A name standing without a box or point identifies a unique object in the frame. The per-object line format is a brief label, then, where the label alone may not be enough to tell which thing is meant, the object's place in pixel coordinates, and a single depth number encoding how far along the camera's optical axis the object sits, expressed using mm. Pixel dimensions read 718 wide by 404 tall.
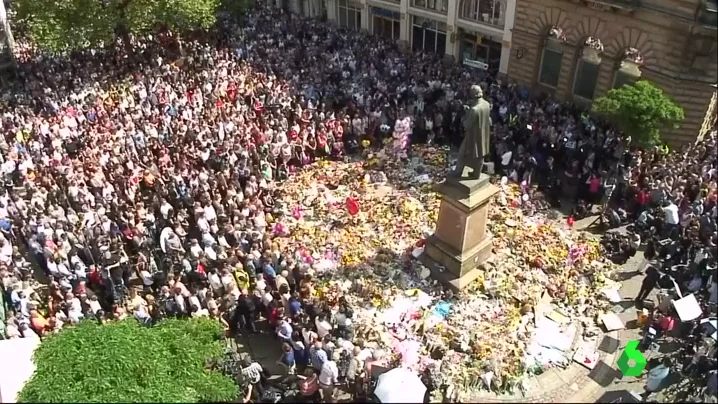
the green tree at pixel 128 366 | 9609
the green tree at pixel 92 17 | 25078
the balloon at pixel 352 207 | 17641
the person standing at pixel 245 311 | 13727
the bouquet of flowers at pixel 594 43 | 23266
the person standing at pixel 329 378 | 11898
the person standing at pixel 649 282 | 14500
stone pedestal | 13706
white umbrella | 10461
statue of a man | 13148
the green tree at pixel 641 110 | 18156
